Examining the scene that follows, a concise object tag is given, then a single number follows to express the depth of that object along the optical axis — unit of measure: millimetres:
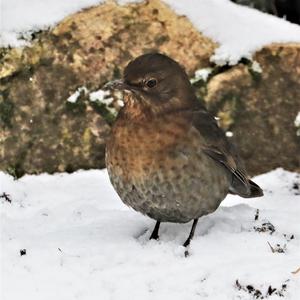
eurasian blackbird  8033
